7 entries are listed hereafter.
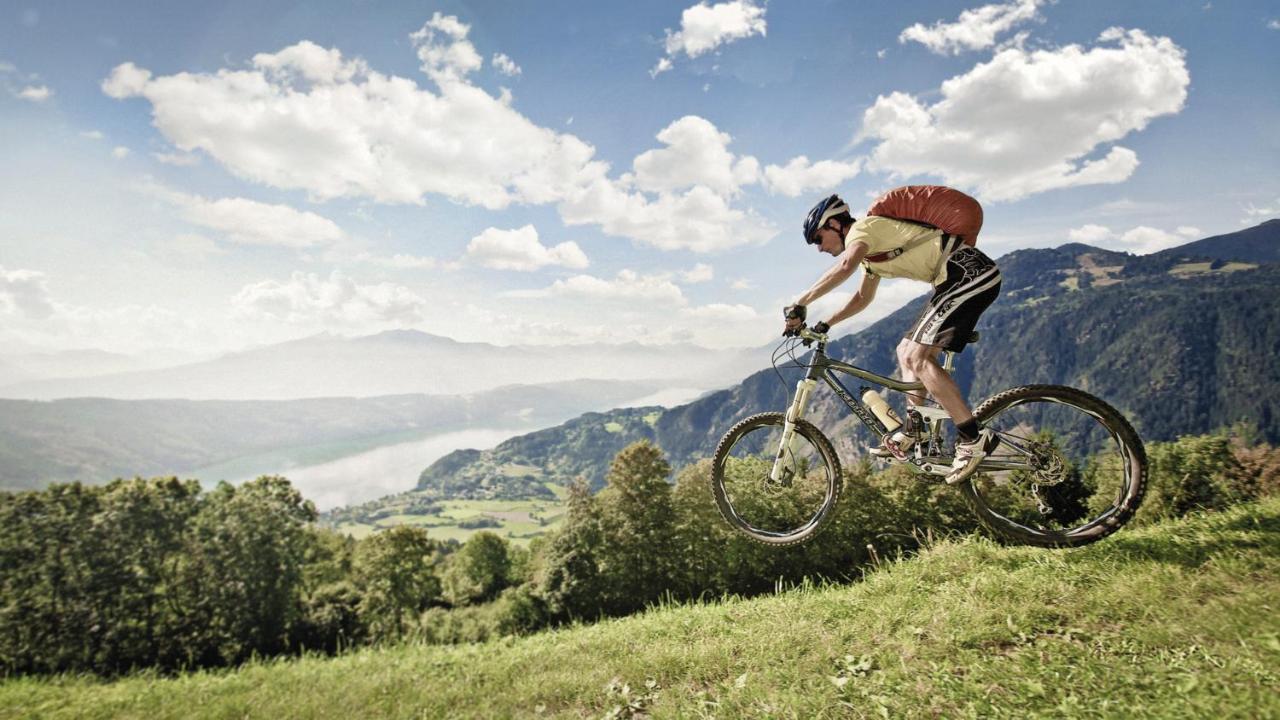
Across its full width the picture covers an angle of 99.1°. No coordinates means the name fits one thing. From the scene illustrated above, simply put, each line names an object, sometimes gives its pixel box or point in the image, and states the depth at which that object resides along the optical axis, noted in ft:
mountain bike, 17.88
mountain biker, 17.26
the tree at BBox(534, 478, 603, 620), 125.29
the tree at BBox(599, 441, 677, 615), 116.78
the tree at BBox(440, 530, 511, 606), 224.74
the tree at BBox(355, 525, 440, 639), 161.89
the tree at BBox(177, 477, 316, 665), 130.21
